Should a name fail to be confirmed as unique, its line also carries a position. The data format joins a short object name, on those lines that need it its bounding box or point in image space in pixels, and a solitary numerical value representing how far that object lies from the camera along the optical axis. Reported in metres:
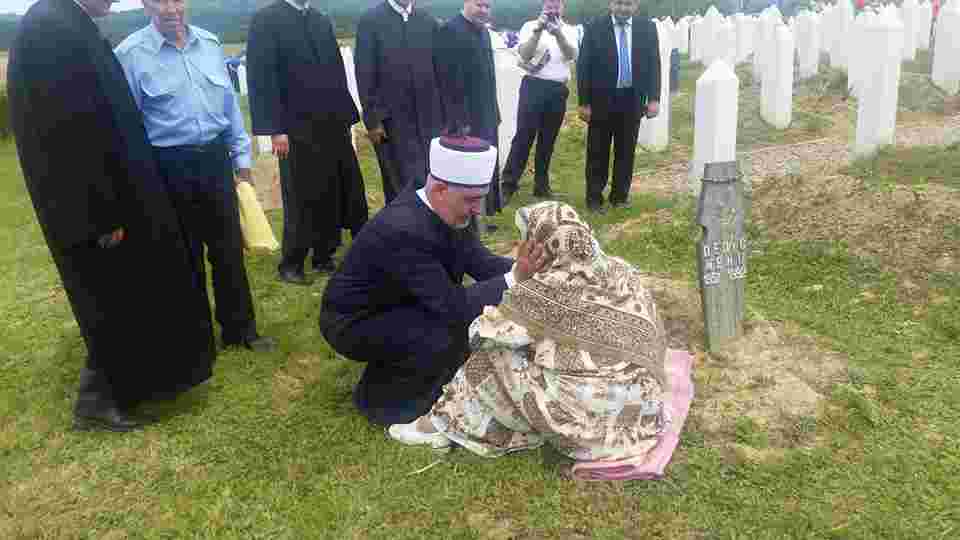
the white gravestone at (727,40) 13.89
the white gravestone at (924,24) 13.30
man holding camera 7.00
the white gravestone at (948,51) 10.42
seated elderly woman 2.94
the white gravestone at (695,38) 16.47
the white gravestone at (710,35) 15.01
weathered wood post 3.72
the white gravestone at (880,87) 7.08
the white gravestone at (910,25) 12.73
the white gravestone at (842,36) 11.90
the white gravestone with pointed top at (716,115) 6.31
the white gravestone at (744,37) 13.89
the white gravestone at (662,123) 8.98
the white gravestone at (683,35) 17.81
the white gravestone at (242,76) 15.02
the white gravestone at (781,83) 9.38
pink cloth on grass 2.95
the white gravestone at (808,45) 12.31
